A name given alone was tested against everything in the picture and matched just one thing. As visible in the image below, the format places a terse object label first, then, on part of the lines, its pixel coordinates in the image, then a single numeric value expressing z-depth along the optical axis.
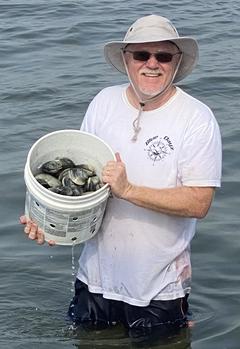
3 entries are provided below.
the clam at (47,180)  5.13
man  5.14
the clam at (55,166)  5.22
